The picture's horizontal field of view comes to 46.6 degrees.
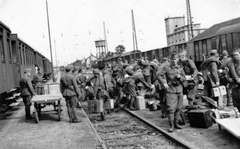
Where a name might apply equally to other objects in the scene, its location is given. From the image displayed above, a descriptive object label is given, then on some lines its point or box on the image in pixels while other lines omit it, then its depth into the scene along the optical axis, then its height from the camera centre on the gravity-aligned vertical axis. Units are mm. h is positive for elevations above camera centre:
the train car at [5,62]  10094 +717
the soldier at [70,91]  8883 -486
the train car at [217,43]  22234 +2348
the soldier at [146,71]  12538 +56
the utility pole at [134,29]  37281 +6051
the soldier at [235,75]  6914 -198
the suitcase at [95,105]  9359 -1029
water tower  62656 +6667
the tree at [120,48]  81594 +7402
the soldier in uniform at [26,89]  9695 -361
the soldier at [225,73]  7437 -156
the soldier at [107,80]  11388 -236
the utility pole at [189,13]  34062 +6928
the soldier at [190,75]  7784 -152
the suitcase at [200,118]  7064 -1254
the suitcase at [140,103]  11032 -1215
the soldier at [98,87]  9742 -428
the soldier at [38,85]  12796 -330
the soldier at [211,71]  8664 -73
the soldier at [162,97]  8133 -787
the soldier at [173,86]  7004 -394
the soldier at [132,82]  10672 -348
